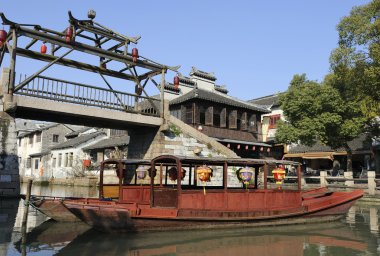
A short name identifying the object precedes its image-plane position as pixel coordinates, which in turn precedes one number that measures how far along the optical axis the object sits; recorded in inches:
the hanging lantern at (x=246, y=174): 418.6
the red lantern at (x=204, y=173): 397.7
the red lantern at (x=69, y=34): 553.0
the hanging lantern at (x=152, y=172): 417.4
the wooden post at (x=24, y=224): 314.4
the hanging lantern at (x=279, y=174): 446.3
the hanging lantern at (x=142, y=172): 461.0
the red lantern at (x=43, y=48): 550.0
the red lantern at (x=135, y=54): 634.2
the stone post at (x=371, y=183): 689.0
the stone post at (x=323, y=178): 789.1
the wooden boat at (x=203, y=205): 380.3
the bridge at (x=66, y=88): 500.4
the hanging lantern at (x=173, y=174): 441.8
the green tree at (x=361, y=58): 708.0
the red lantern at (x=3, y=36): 503.5
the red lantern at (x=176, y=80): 700.0
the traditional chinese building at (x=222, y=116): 912.3
